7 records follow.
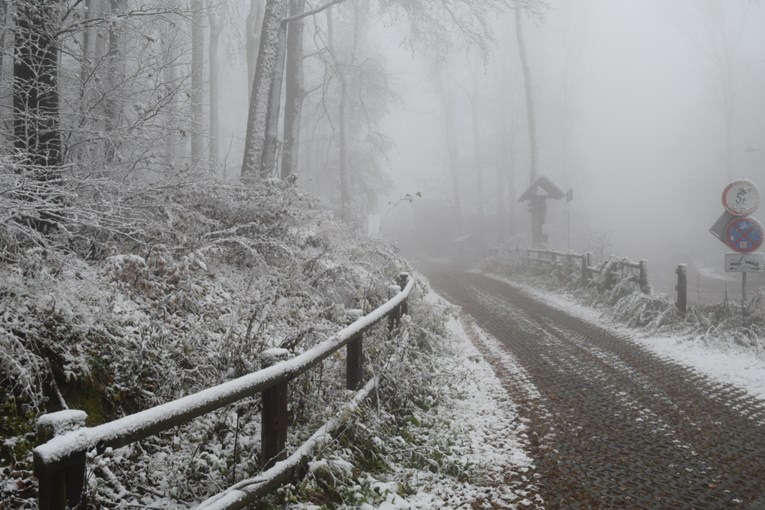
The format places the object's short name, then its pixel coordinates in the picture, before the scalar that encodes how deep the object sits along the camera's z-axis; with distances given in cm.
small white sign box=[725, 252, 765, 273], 914
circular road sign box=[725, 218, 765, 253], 899
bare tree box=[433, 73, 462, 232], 3725
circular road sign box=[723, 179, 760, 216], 886
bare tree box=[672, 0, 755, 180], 3055
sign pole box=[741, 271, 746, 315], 918
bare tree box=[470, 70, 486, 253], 3547
